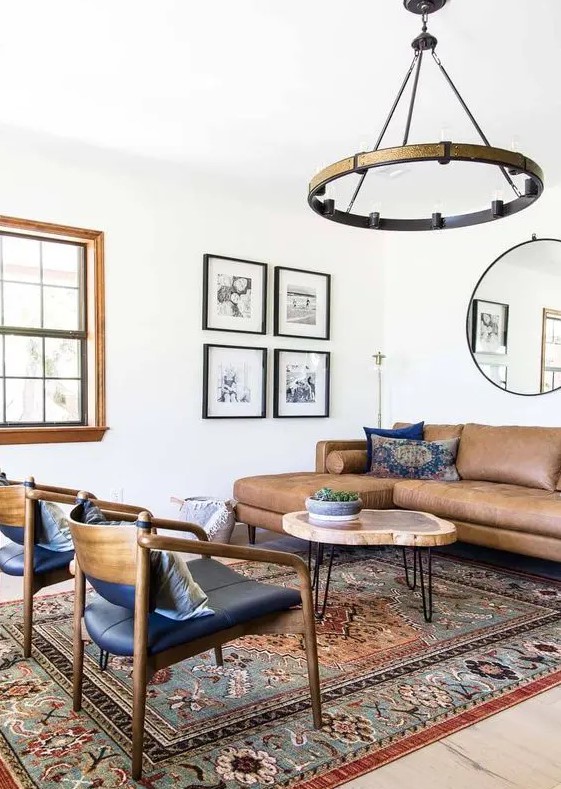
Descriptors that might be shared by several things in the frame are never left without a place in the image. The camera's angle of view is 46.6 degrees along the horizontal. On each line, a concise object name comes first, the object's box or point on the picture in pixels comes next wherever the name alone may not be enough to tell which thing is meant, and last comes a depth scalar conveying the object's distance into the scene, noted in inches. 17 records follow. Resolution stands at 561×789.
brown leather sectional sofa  143.3
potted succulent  120.3
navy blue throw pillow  196.5
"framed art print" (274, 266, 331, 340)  209.9
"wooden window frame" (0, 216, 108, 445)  168.2
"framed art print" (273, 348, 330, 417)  210.1
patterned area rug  72.2
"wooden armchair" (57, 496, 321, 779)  68.6
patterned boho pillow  182.5
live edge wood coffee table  111.9
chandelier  93.4
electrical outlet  175.9
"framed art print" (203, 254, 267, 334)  194.7
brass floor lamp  228.2
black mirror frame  193.6
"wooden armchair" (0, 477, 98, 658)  97.2
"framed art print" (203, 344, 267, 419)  194.9
